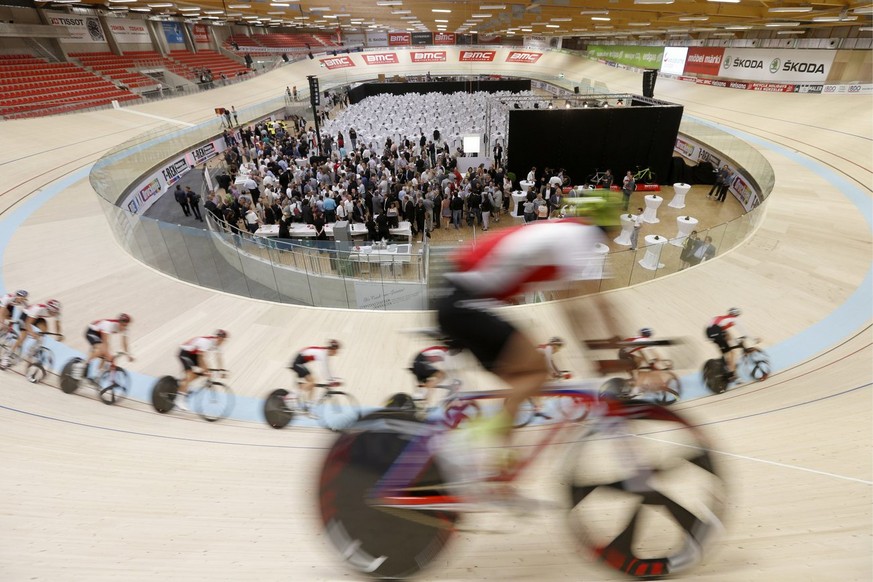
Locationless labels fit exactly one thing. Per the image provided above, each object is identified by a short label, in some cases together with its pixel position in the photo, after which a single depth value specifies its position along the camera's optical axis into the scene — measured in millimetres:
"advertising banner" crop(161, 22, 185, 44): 33312
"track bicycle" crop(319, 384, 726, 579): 1821
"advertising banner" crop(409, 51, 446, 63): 39219
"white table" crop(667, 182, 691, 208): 13008
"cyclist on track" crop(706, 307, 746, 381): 4770
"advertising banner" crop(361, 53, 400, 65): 38281
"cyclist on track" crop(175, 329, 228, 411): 4645
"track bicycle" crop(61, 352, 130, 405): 4977
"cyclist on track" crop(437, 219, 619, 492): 1810
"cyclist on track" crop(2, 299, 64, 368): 5219
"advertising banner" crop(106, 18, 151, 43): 27734
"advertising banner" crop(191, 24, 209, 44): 38666
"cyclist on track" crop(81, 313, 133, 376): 4922
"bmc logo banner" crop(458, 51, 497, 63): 39094
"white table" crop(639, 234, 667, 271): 6953
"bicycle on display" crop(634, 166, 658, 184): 15382
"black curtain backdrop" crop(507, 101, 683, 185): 14516
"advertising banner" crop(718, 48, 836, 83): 18281
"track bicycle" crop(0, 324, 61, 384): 5256
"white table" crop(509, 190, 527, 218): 12736
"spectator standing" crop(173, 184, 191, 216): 11805
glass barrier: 6996
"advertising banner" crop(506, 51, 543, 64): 38031
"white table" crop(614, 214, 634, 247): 10219
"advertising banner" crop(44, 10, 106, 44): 23156
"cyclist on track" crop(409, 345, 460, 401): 3818
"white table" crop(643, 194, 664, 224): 12086
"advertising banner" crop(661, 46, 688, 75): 26094
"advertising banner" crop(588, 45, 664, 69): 28781
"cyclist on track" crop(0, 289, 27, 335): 5414
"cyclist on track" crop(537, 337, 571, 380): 3560
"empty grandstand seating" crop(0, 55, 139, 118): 17016
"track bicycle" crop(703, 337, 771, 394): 4957
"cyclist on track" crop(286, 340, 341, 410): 4473
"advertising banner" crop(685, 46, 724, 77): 23406
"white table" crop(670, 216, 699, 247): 10383
